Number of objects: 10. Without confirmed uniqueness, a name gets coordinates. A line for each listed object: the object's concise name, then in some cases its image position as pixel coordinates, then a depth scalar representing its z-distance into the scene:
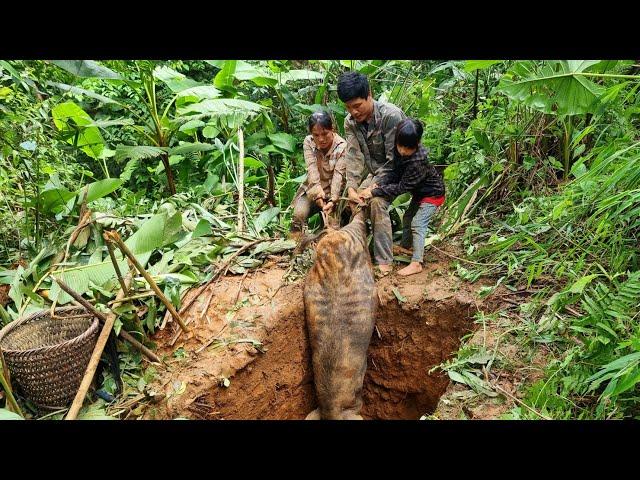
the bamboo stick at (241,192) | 5.00
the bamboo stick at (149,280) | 3.02
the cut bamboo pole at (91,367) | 2.97
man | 4.18
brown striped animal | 4.15
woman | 4.63
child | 4.11
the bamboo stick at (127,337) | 3.17
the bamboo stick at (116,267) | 3.13
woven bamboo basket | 3.06
